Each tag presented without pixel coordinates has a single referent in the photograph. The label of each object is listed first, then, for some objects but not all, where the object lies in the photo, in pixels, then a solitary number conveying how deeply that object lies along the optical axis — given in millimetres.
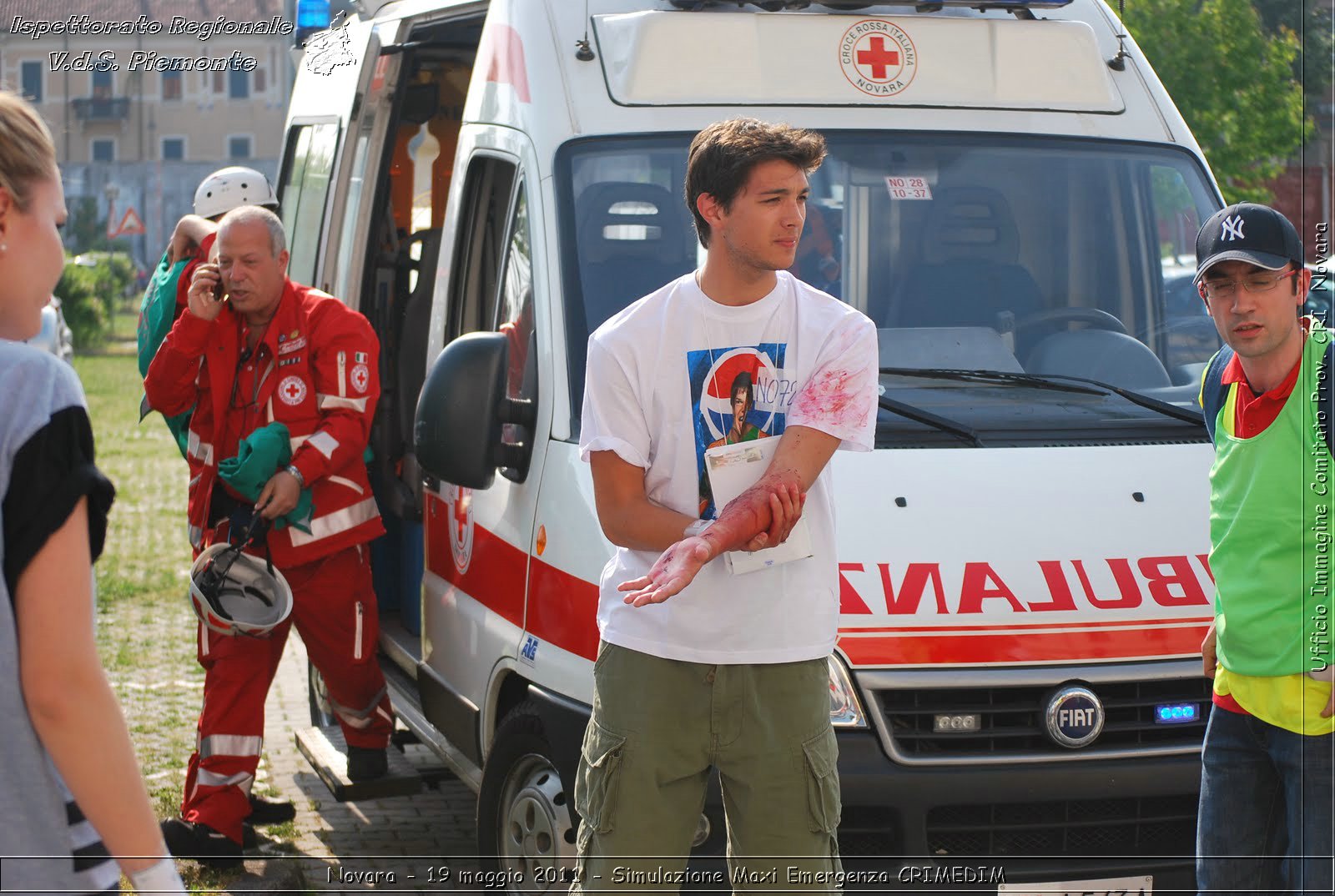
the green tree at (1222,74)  17547
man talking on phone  5449
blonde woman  2141
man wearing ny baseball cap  3336
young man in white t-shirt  3195
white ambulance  3799
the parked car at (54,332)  14148
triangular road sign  25430
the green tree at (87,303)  32531
